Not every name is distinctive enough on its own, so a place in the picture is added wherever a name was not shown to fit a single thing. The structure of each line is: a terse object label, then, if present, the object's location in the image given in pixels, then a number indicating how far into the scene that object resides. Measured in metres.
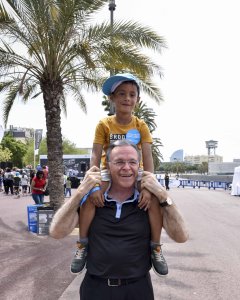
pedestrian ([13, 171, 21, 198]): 22.86
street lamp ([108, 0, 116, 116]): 11.28
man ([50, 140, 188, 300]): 2.13
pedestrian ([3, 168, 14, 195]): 22.78
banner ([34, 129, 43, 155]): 33.44
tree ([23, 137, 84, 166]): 76.69
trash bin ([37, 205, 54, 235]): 9.41
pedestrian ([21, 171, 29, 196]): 23.08
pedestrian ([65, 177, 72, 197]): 21.00
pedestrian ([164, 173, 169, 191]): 30.07
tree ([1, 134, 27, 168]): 76.29
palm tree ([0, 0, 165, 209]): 9.31
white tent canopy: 24.83
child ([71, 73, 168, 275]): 2.26
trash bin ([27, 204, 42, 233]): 9.80
